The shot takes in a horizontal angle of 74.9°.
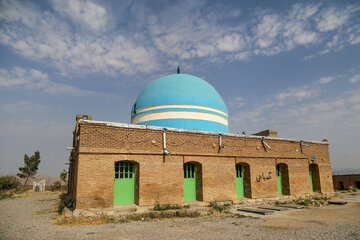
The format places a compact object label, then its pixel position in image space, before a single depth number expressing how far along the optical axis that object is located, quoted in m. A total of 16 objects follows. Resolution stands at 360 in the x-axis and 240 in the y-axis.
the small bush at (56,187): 30.22
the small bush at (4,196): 19.41
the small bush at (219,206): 11.42
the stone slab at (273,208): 11.72
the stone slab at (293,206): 12.34
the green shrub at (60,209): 10.89
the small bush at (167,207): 10.93
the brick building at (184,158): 10.57
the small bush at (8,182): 26.33
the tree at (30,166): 34.72
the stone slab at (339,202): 13.49
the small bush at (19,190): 24.83
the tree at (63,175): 34.84
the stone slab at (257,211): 10.65
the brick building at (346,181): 24.89
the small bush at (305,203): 13.28
